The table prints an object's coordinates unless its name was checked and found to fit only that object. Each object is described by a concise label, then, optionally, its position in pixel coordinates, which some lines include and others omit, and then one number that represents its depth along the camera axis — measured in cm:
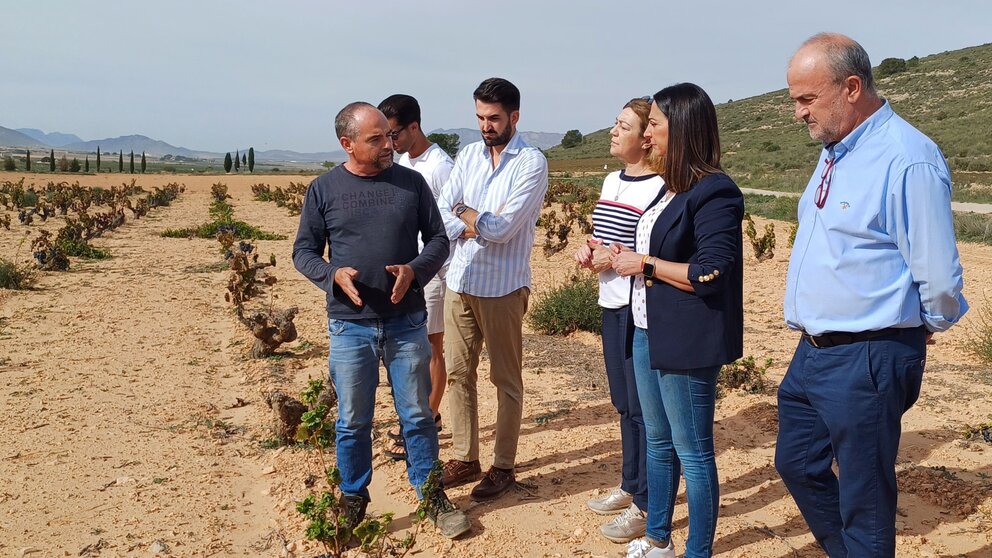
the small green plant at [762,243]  1148
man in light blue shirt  218
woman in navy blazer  267
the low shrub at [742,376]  550
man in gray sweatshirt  326
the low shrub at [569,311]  750
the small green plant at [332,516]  281
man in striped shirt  366
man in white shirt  423
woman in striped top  323
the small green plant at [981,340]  623
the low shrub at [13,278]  939
